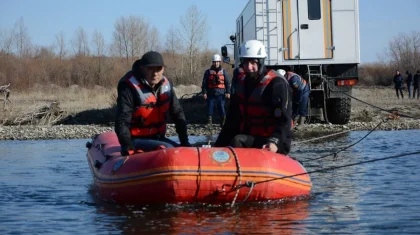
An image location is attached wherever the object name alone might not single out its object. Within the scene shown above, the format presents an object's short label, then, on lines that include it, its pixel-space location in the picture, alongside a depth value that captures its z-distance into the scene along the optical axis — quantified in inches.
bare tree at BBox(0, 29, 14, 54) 2290.1
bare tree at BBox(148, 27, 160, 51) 2403.5
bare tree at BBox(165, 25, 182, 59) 2183.2
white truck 666.2
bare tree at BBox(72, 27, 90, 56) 2418.9
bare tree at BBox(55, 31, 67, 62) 2539.1
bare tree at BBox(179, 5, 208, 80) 2084.2
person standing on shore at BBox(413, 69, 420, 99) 1295.2
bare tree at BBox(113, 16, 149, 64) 2393.0
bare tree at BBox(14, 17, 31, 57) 2453.1
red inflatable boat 280.7
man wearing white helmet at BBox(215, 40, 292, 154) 308.2
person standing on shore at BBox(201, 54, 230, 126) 665.0
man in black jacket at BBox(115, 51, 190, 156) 309.4
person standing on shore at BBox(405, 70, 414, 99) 1320.9
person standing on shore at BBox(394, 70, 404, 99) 1307.8
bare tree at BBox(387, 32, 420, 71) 2620.6
